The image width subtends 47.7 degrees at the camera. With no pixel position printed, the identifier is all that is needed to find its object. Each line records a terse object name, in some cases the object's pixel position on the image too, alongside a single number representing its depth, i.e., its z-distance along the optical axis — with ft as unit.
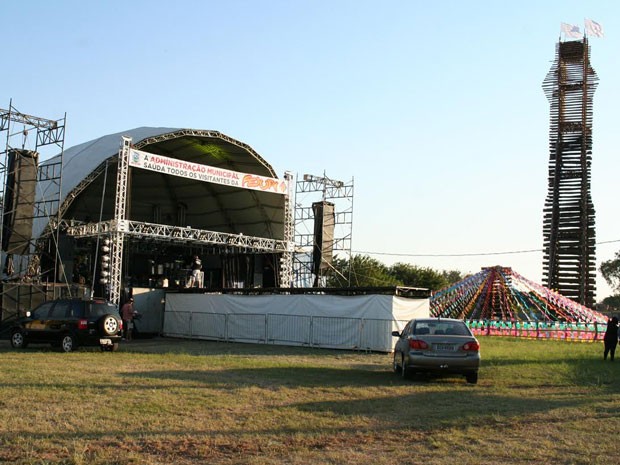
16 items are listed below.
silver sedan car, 43.93
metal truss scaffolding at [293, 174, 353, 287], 124.98
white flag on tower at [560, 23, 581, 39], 139.54
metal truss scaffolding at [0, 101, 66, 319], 82.07
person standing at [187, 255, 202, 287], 110.83
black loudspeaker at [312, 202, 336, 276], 124.36
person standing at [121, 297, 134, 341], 81.55
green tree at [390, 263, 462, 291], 240.53
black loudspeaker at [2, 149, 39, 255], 84.23
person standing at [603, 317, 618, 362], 63.52
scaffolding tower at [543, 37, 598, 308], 131.64
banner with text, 97.81
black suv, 63.46
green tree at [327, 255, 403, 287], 217.36
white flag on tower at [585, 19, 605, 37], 140.36
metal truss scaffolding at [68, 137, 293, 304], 90.84
